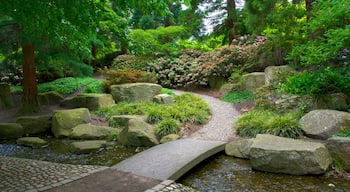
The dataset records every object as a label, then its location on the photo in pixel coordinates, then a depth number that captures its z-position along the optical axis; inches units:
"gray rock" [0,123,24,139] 312.2
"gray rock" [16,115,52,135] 325.7
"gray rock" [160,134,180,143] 261.1
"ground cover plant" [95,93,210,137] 283.1
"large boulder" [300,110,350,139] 226.8
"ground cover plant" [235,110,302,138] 241.8
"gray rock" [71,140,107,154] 246.9
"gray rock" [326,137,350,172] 188.7
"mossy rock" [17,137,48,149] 278.4
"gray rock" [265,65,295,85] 343.0
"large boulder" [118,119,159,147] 260.7
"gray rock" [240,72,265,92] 396.5
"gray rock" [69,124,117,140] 291.8
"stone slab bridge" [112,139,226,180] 178.1
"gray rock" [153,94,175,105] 377.4
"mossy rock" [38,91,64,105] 420.2
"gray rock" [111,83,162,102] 406.6
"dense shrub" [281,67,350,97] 262.7
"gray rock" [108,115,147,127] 322.7
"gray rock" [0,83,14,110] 410.9
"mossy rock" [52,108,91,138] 310.2
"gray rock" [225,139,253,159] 222.4
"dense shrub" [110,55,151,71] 565.0
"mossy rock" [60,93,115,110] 388.8
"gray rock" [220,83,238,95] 424.6
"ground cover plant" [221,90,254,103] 386.9
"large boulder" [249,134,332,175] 185.0
